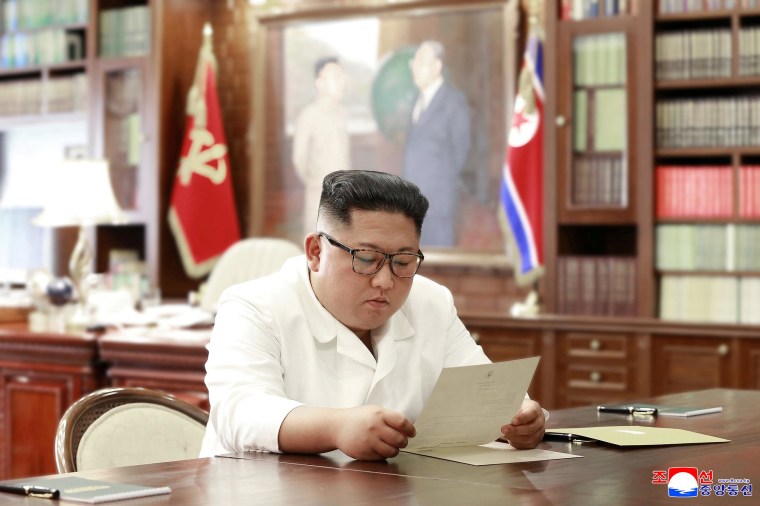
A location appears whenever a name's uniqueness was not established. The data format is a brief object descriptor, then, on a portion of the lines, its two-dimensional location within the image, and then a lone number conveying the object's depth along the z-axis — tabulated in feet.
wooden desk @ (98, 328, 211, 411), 22.78
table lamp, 28.50
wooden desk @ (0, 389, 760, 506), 8.42
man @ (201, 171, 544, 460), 11.19
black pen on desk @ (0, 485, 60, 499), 8.35
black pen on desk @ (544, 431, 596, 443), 11.52
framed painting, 32.59
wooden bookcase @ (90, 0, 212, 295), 35.85
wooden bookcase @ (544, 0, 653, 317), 28.13
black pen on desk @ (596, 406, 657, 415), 13.60
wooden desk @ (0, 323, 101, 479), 24.19
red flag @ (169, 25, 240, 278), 35.79
